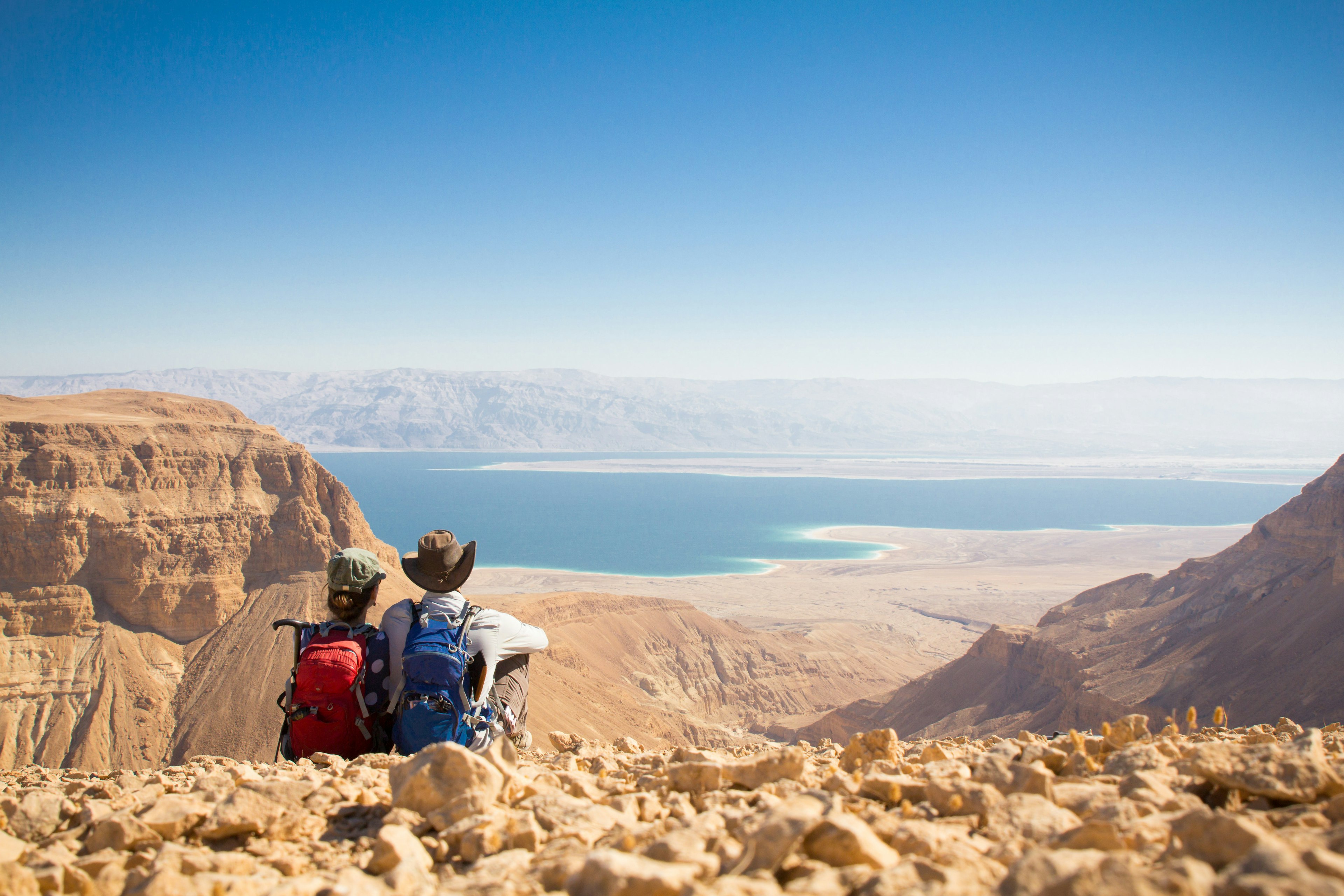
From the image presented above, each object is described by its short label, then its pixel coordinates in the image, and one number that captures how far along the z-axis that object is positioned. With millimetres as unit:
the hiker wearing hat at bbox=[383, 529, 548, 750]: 4383
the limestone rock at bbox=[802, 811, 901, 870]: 2582
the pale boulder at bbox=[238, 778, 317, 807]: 3338
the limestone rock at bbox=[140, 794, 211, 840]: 3193
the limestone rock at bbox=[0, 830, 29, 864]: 2869
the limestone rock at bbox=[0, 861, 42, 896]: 2535
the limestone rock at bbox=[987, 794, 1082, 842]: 2885
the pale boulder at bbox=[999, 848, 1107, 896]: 2094
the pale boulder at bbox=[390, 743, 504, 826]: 3236
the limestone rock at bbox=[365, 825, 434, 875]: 2781
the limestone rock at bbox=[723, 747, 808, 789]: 3691
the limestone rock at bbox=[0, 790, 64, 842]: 3416
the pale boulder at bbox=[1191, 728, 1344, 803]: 3018
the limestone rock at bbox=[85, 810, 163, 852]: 3131
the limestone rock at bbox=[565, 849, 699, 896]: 2322
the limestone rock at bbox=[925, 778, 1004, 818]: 3096
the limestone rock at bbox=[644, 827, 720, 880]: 2529
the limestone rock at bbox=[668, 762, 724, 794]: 3709
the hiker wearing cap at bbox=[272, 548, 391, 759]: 4289
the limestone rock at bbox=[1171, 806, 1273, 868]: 2428
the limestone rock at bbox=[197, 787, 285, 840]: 3156
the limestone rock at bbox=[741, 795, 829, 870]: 2564
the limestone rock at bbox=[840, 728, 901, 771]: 4809
